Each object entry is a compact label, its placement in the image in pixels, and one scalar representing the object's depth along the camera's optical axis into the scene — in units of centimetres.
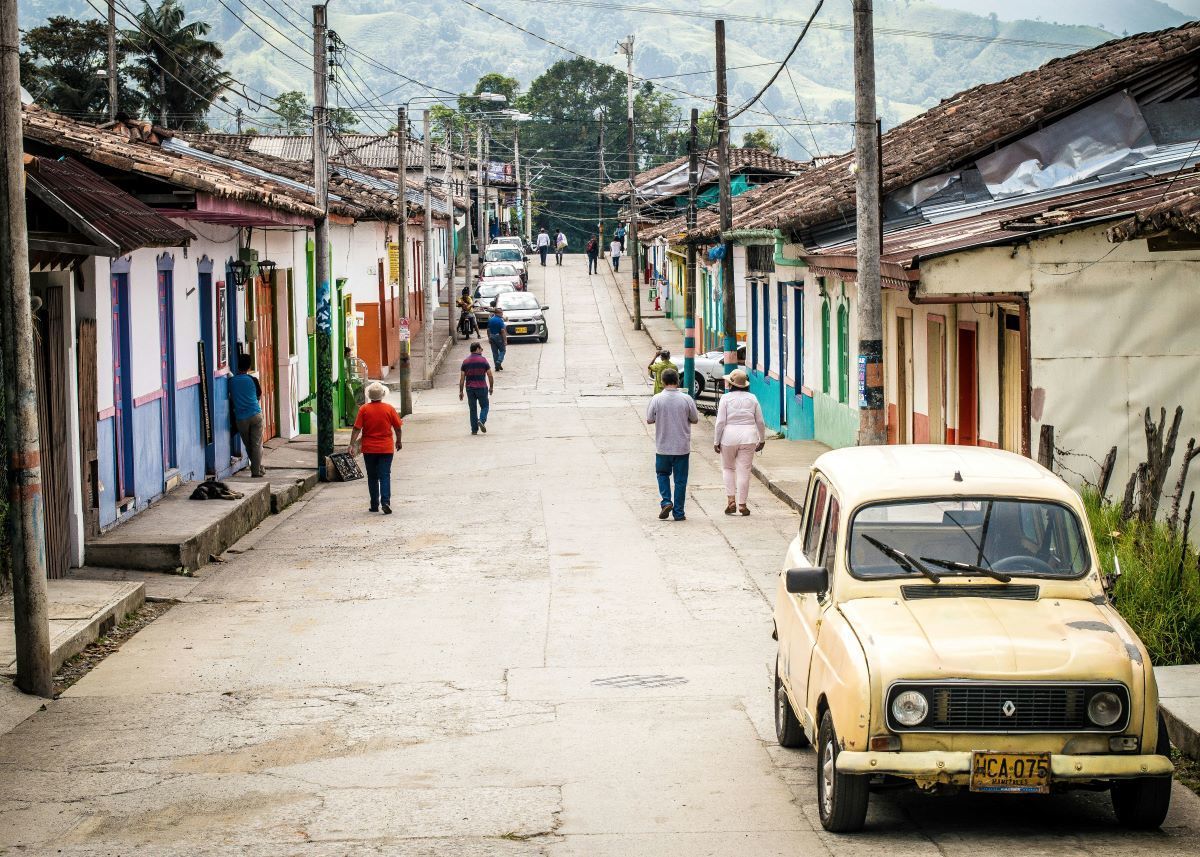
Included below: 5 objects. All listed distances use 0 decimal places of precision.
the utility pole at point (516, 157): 9475
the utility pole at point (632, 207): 5781
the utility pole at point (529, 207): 10631
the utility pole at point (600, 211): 9244
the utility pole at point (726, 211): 3253
